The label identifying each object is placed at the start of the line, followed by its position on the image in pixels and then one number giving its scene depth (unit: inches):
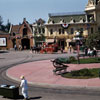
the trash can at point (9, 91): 517.7
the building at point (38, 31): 2571.4
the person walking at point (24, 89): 495.5
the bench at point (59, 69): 797.2
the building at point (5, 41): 2773.1
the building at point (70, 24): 2357.3
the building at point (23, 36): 2674.7
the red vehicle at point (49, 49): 1863.9
